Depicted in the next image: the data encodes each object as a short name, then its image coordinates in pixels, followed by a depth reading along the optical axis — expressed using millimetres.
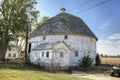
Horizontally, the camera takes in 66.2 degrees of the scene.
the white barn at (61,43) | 15203
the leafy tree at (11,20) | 18556
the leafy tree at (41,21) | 27007
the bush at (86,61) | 16305
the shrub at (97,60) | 19657
